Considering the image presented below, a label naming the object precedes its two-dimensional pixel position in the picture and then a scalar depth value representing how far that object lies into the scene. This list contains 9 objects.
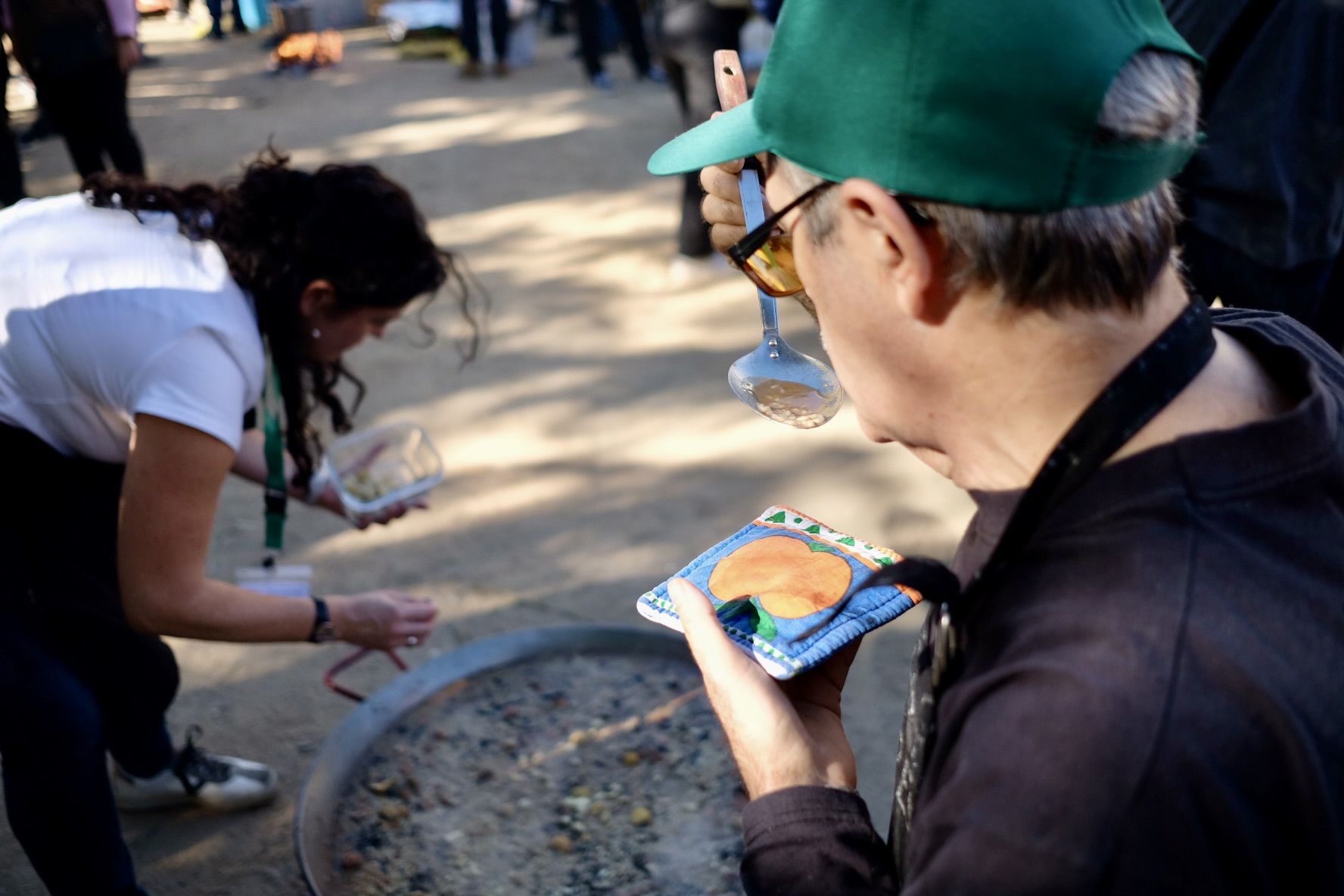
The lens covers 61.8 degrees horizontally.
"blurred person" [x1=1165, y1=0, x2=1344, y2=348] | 2.39
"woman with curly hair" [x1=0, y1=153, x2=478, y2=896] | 1.83
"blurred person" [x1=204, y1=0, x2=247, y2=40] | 12.40
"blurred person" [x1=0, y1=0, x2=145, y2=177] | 4.80
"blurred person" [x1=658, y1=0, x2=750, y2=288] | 4.76
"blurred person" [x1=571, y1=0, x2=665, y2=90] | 9.38
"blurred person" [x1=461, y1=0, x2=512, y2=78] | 10.05
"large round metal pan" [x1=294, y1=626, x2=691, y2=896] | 1.98
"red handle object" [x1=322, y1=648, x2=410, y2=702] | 2.32
